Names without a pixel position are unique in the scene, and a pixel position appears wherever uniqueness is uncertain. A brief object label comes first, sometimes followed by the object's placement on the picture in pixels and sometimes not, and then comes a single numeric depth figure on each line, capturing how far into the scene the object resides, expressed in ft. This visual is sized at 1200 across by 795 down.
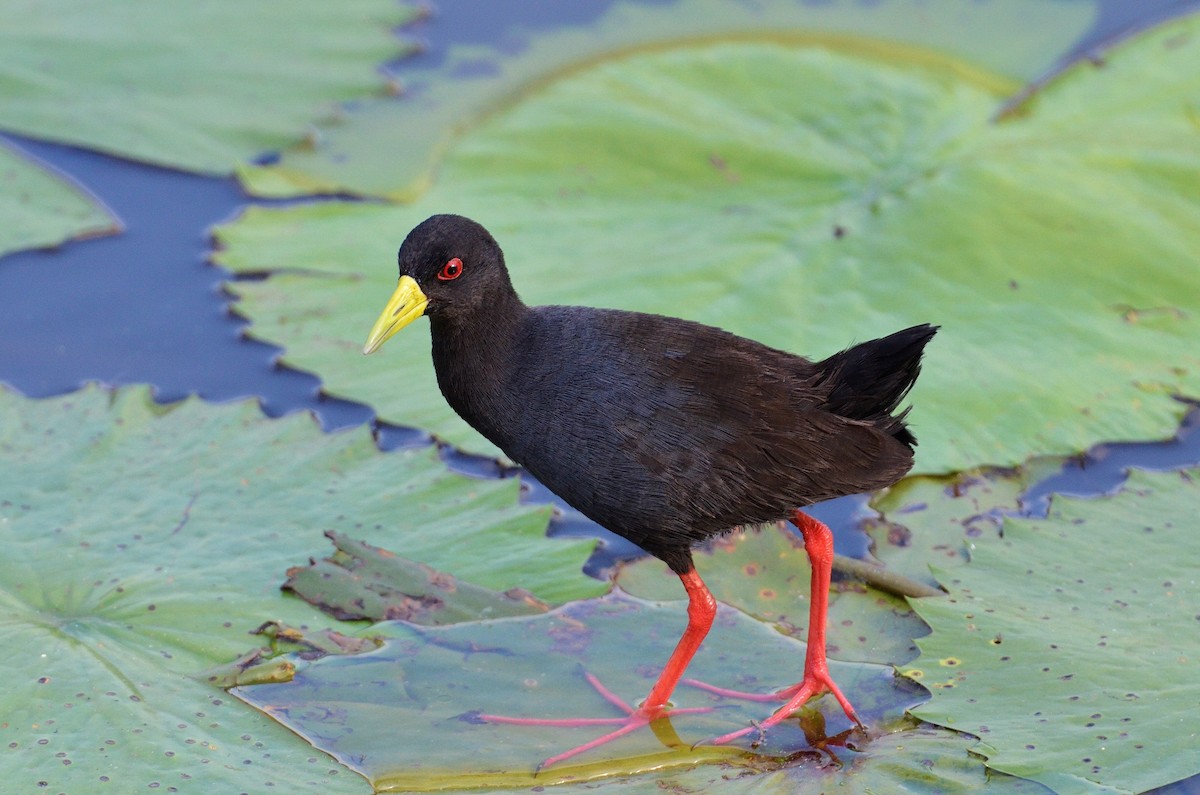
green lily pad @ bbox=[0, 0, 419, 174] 34.63
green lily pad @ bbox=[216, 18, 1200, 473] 27.71
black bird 20.27
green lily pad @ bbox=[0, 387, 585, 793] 19.13
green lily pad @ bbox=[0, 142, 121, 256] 31.83
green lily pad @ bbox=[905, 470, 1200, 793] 18.89
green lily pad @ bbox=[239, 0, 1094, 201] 34.81
